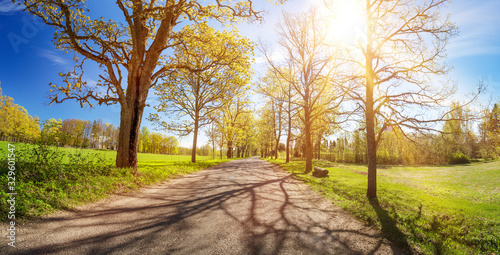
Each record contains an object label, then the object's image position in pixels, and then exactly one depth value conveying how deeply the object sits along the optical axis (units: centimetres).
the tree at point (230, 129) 2522
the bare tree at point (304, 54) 1537
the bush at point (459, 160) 2914
